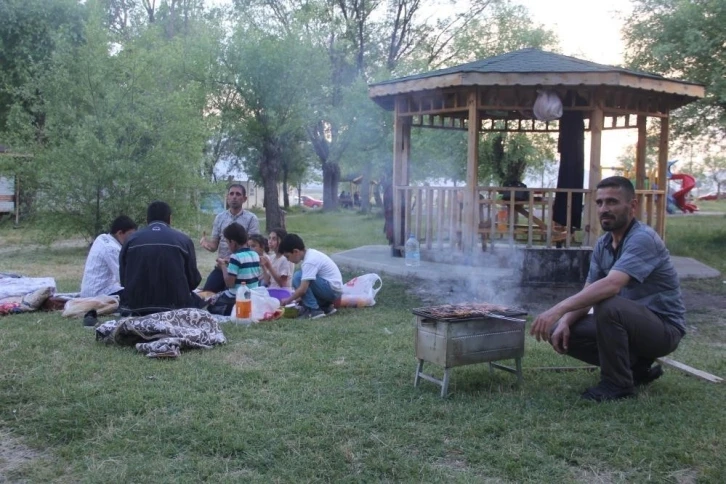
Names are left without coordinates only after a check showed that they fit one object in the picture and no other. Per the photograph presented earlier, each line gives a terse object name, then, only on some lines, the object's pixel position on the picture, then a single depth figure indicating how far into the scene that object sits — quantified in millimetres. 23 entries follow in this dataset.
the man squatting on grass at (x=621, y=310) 4047
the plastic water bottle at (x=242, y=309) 6633
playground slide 26650
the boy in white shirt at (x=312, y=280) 6891
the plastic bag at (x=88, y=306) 6773
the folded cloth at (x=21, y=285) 7504
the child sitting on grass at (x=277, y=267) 7609
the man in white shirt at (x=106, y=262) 6941
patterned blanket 5281
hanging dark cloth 10391
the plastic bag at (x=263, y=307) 6727
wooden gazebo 8336
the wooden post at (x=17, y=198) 13620
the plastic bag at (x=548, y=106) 8758
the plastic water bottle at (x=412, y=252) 9516
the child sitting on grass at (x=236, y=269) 6988
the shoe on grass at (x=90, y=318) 6362
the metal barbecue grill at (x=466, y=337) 4195
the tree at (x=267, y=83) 15445
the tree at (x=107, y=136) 12625
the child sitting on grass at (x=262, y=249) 7598
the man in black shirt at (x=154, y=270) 5863
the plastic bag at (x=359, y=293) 7586
